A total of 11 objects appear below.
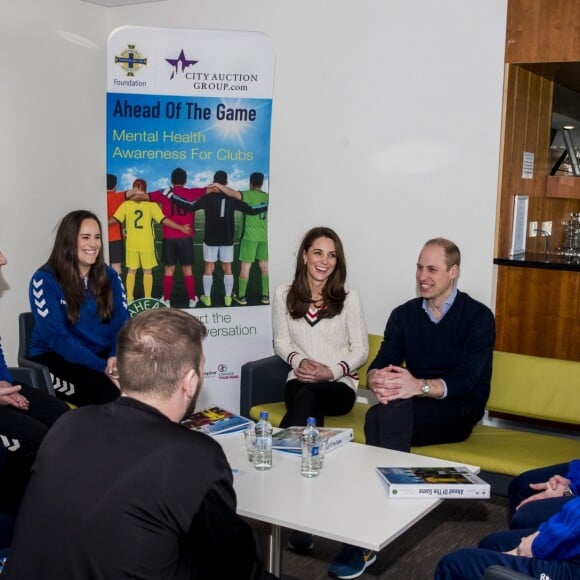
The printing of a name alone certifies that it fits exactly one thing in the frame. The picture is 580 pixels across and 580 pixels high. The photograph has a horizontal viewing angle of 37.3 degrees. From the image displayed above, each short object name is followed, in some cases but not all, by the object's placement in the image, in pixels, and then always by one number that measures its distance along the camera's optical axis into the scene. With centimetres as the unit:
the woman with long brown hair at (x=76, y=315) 464
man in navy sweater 402
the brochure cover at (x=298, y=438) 338
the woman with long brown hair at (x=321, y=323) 466
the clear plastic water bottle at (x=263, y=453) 318
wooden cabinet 485
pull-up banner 534
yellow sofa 392
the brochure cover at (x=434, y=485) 290
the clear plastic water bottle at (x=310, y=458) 311
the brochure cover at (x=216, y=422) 366
